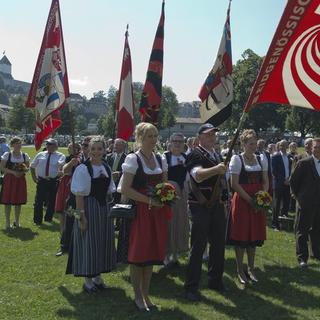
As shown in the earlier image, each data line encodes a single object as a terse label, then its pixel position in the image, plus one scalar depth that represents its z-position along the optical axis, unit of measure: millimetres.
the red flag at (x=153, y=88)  8508
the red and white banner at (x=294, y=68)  5250
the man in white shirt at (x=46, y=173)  11641
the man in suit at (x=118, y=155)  9578
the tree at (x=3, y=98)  181375
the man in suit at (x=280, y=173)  12211
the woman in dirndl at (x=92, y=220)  6328
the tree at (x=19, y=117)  81250
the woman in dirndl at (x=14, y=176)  11281
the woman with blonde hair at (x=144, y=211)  5711
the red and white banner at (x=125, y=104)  9148
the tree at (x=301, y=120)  63688
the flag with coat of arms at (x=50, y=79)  8266
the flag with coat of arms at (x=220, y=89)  8367
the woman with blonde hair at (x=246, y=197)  6898
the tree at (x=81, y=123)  122688
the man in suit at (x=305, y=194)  8227
